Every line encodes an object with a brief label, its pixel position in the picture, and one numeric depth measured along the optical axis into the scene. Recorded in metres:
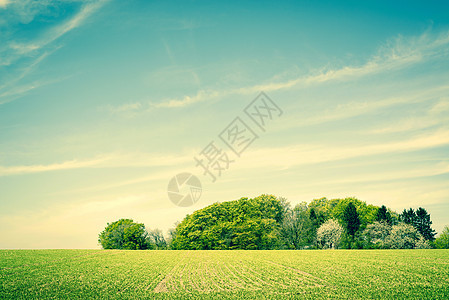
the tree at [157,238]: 119.40
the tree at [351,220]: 95.06
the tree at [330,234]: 93.00
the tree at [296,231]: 96.88
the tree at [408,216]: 97.81
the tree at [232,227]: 91.62
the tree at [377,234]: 87.89
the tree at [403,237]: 87.88
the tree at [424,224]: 95.38
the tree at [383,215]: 93.88
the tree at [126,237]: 97.94
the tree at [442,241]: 87.46
